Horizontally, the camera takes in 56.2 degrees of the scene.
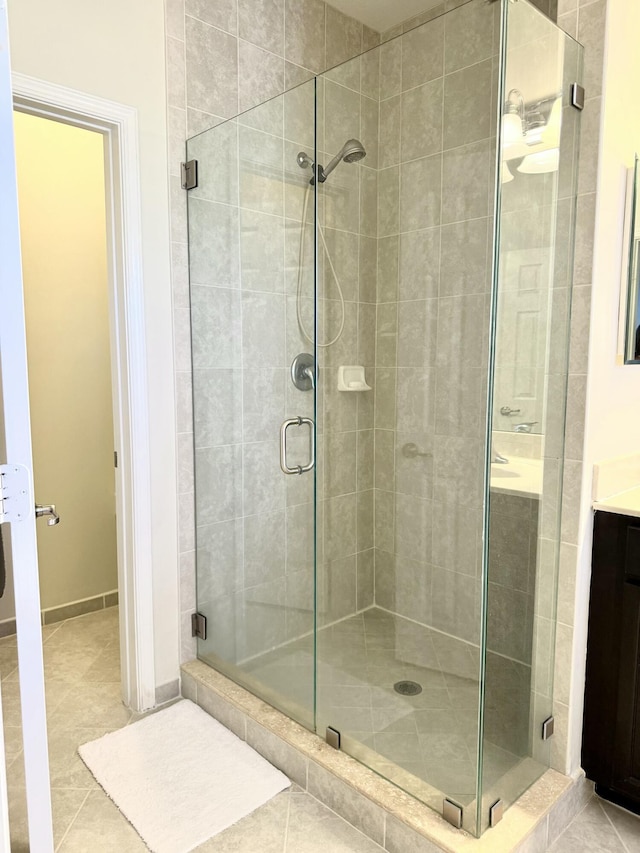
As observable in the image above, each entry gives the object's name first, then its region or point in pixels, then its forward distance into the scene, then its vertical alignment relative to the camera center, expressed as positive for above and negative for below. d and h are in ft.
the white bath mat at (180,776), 5.77 -4.46
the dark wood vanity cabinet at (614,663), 5.60 -2.91
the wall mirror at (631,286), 5.83 +0.72
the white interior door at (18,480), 3.95 -0.84
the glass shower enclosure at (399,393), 5.16 -0.37
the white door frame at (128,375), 6.86 -0.22
